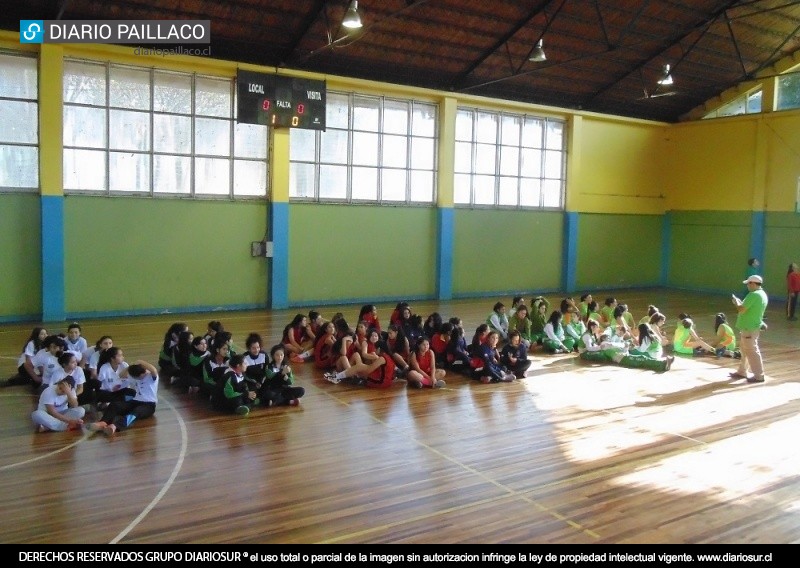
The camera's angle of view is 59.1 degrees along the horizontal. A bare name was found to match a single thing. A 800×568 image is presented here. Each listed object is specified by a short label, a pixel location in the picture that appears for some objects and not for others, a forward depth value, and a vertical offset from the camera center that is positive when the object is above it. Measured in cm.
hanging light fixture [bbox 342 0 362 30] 1200 +375
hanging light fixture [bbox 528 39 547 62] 1475 +398
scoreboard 1497 +299
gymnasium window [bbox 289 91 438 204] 1648 +211
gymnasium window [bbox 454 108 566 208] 1884 +233
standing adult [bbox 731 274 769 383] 938 -97
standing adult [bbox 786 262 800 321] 1670 -92
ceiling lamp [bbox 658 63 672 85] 1755 +423
